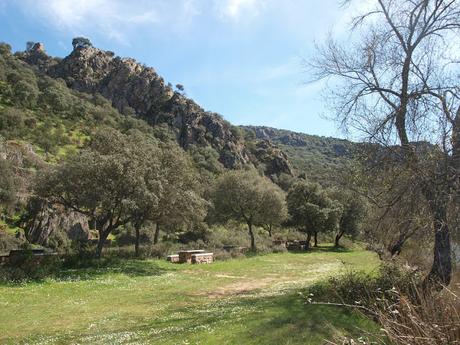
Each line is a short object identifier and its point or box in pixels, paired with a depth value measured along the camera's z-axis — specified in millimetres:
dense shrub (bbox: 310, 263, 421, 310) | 13156
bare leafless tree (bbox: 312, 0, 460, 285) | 11836
